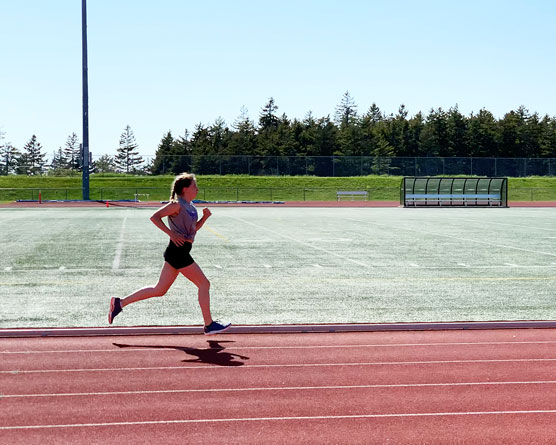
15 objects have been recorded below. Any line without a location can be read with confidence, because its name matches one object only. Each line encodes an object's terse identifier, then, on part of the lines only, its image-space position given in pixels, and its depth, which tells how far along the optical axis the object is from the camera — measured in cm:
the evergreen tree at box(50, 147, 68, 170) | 7186
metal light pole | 4662
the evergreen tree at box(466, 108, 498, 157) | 9888
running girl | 745
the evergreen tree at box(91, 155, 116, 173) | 7088
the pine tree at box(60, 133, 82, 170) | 14830
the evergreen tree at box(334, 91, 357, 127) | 13538
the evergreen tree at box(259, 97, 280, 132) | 12438
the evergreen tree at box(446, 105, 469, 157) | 10006
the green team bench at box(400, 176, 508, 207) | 4622
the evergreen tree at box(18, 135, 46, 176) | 13198
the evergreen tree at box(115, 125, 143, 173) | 7075
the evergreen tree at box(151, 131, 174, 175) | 7112
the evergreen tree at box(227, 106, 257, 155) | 8706
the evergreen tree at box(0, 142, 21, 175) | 7175
